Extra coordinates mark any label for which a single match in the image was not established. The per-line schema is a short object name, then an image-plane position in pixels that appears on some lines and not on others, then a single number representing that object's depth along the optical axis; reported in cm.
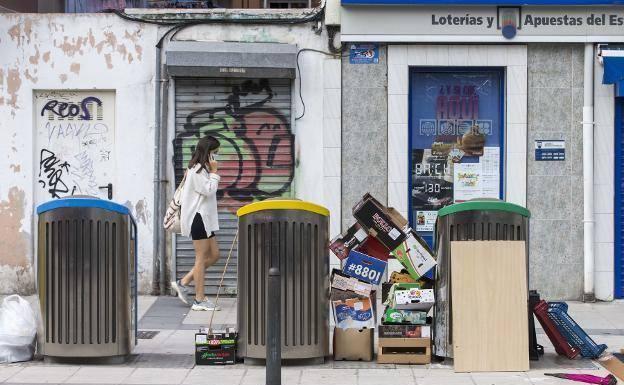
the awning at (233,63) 1230
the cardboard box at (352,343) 886
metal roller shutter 1268
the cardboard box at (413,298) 870
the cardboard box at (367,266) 881
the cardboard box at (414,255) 887
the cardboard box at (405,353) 870
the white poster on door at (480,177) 1272
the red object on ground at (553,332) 895
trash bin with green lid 858
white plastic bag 873
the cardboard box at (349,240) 891
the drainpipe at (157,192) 1262
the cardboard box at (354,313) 884
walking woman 1134
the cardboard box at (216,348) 872
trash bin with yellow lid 844
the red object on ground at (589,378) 797
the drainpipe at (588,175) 1245
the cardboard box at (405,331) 867
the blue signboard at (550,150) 1255
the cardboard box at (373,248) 898
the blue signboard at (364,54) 1251
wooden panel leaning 847
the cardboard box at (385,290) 891
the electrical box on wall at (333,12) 1245
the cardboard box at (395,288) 872
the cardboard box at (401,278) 896
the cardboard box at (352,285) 883
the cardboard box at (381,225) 884
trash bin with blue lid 847
